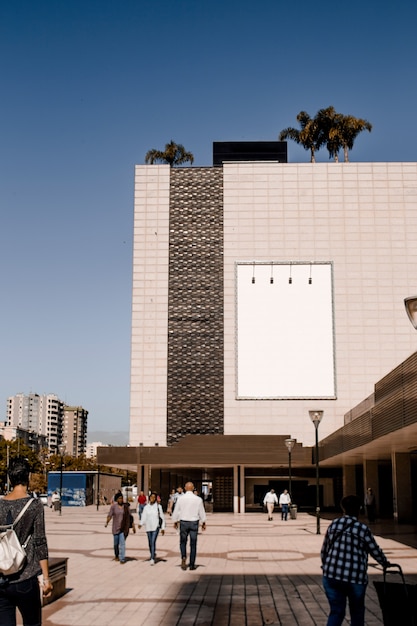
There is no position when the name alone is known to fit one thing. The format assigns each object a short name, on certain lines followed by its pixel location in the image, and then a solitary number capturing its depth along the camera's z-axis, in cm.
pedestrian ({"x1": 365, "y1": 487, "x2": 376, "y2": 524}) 3519
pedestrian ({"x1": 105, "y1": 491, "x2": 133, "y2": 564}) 1752
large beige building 5872
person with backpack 614
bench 1175
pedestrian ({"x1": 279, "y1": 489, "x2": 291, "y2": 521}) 4081
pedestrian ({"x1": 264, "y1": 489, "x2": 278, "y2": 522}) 4069
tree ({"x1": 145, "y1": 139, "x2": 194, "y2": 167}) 7206
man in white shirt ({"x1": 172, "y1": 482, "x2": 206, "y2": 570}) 1580
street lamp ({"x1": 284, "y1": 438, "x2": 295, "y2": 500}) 4084
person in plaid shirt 731
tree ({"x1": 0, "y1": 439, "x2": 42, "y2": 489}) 12327
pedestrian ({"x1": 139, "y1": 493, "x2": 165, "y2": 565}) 1784
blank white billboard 5859
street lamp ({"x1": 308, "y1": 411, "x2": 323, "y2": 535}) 3118
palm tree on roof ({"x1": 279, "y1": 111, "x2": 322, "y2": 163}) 7144
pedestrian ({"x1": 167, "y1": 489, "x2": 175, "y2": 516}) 3790
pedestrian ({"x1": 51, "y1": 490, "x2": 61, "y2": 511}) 5668
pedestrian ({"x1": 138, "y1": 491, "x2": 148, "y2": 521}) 3810
